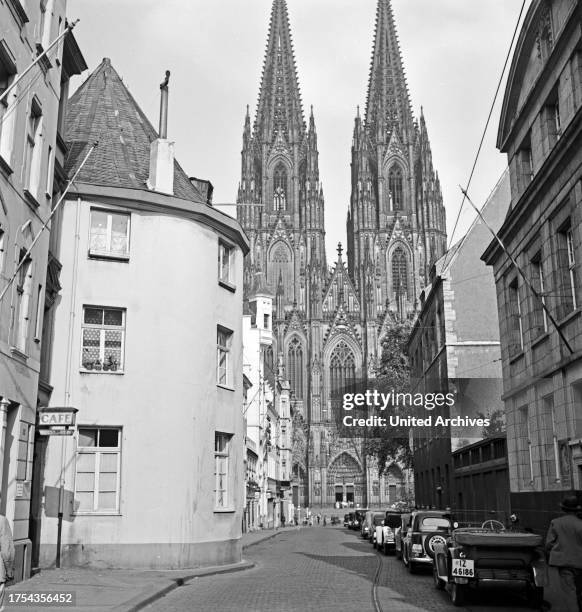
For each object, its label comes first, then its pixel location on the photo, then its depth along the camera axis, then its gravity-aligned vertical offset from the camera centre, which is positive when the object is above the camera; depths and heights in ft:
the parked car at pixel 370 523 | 114.09 -2.29
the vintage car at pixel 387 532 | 85.15 -2.57
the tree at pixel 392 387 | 138.82 +21.00
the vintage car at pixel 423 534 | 57.57 -1.94
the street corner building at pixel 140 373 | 59.57 +9.67
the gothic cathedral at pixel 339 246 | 324.39 +103.74
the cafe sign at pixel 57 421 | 50.39 +4.99
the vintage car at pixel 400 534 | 72.59 -2.52
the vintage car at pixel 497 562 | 40.96 -2.69
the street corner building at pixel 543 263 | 53.93 +16.86
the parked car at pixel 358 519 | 179.67 -2.80
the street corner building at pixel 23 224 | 45.29 +15.54
